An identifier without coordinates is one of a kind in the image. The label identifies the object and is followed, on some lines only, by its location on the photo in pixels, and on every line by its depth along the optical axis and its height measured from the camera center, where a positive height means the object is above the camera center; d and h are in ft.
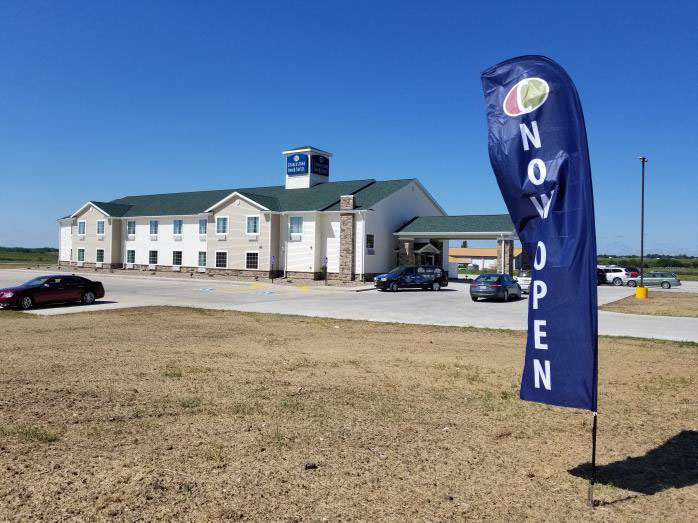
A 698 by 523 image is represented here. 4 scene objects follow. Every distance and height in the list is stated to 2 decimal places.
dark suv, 112.27 -5.89
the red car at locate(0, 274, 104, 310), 67.72 -5.51
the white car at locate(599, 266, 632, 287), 152.56 -6.95
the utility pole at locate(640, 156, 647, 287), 105.81 +11.72
